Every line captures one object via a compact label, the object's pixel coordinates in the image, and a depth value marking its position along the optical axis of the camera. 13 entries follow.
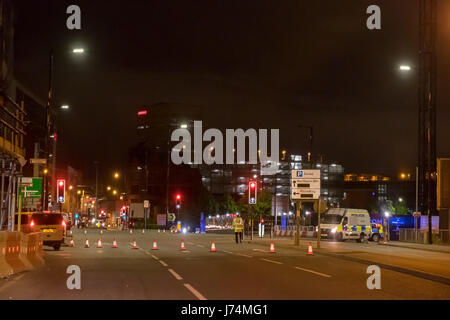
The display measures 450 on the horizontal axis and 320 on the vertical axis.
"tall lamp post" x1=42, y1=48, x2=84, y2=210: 33.66
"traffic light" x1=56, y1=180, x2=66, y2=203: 45.50
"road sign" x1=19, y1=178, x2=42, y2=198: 27.14
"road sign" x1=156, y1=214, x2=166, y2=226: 82.12
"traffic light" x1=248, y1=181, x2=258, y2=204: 43.44
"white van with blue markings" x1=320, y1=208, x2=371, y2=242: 51.06
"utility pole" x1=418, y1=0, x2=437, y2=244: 48.41
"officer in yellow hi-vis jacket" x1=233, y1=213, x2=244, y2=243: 40.25
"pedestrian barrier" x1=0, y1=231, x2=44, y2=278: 18.48
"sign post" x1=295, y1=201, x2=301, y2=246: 36.75
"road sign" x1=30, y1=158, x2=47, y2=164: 30.92
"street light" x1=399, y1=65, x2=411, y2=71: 35.31
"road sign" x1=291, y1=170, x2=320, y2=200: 34.25
